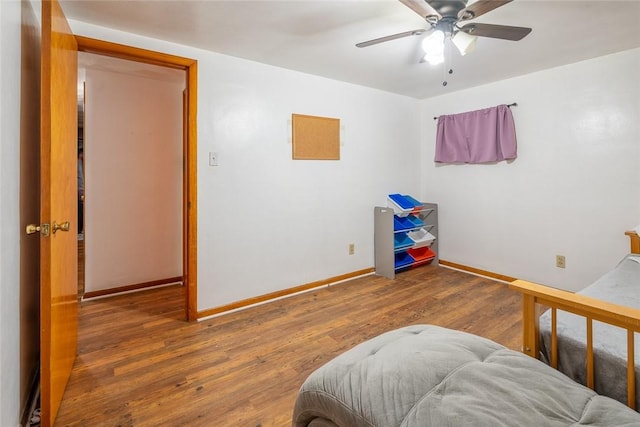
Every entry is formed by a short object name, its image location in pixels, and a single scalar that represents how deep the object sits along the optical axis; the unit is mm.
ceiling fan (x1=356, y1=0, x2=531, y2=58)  1578
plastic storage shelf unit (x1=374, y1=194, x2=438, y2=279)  3594
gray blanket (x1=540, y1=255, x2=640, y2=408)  1126
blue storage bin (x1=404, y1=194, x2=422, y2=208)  3858
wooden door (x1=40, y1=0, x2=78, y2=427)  1363
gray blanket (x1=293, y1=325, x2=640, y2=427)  856
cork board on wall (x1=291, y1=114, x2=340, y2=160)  3102
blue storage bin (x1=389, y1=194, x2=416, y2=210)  3735
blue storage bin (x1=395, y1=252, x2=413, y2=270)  3727
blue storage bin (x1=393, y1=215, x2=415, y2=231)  3643
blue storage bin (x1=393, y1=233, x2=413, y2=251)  3629
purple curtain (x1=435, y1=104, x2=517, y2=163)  3357
